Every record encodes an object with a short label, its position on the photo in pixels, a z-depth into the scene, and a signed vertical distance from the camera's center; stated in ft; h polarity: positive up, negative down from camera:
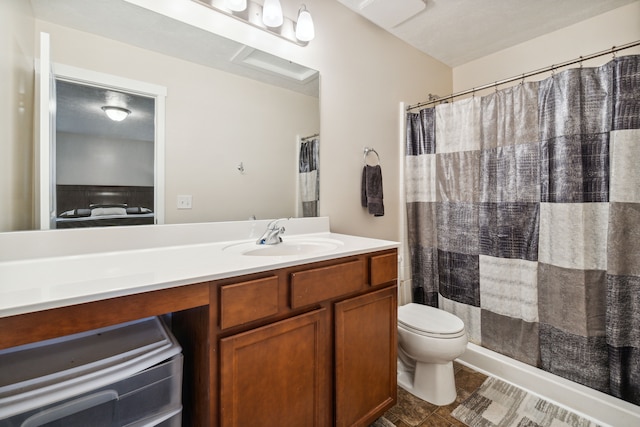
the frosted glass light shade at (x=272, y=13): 4.84 +3.41
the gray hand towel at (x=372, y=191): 6.43 +0.49
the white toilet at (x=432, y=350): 5.01 -2.46
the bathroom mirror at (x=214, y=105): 3.84 +1.87
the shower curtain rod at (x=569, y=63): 4.45 +2.60
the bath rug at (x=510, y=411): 4.66 -3.41
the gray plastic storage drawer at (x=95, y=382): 2.38 -1.49
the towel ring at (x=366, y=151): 6.59 +1.42
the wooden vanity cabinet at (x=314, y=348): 2.96 -1.65
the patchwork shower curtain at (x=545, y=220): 4.62 -0.15
